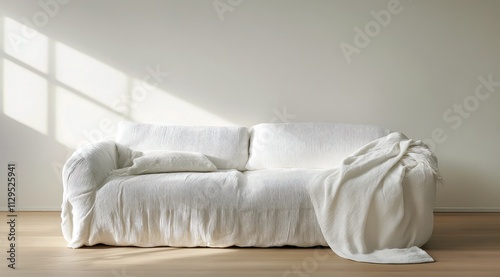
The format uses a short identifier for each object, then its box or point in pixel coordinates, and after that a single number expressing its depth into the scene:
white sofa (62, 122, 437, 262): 3.61
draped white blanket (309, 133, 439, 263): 3.54
